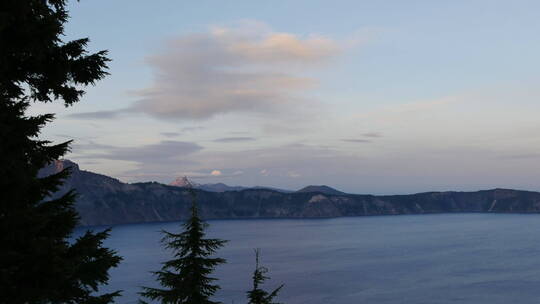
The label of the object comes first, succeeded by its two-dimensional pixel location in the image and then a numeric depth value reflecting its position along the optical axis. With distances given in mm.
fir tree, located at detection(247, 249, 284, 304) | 19494
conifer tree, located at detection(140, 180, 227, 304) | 20031
